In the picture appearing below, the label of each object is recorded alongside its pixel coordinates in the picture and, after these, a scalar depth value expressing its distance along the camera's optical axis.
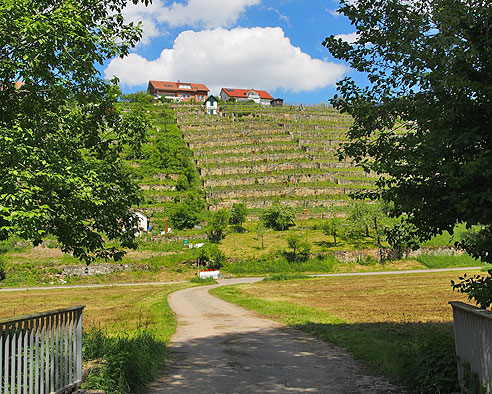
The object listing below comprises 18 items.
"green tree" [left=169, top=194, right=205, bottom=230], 64.38
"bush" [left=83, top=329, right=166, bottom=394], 7.32
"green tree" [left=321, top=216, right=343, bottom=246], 55.72
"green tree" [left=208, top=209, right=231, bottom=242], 58.24
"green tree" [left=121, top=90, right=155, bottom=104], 123.23
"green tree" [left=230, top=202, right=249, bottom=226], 67.38
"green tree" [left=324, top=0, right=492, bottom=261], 6.14
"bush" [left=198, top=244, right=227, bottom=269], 47.91
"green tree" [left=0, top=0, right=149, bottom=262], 6.44
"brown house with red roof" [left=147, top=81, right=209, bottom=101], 151.45
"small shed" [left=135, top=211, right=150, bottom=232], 62.00
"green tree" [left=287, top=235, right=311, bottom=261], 49.26
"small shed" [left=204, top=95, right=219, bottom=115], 124.81
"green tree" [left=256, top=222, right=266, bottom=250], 55.06
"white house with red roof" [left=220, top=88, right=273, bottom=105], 153.12
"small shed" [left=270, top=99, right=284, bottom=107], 150.38
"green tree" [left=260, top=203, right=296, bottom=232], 63.33
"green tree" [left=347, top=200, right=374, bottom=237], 54.38
